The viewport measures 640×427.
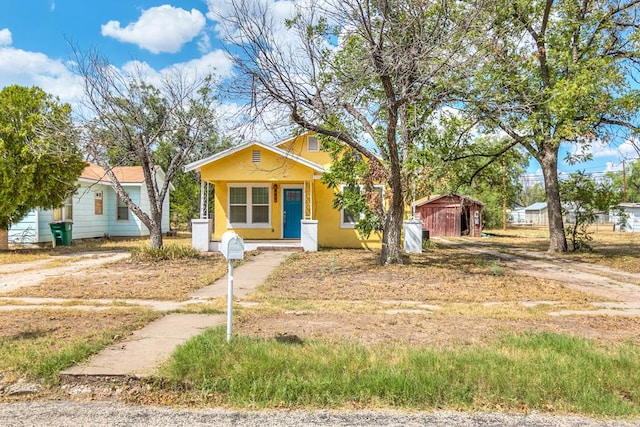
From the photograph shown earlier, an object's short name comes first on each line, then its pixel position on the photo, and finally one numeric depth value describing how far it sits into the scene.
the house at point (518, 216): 72.75
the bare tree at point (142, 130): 14.11
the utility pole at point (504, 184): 20.59
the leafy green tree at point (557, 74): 13.30
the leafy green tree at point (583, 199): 16.95
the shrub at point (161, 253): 13.43
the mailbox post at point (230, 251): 4.72
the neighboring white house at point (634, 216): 43.66
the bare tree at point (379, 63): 9.62
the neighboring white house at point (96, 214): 19.95
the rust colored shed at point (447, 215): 32.59
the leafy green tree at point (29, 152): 15.07
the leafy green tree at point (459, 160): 13.68
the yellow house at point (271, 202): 16.83
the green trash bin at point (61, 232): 19.62
